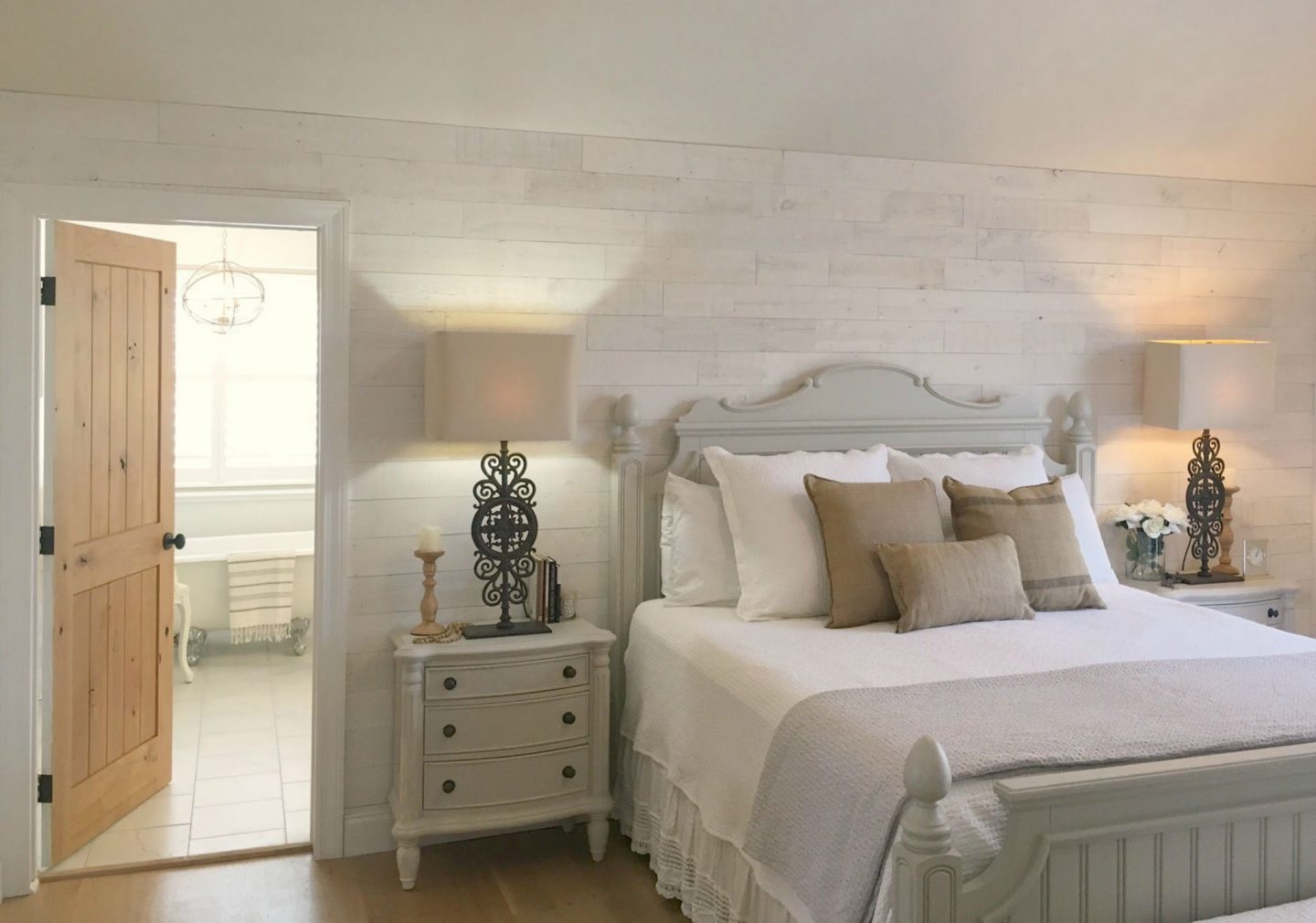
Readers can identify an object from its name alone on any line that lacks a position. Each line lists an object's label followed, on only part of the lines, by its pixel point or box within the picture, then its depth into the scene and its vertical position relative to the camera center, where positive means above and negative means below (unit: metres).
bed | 2.01 -0.64
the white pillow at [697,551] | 3.60 -0.37
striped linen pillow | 3.45 -0.29
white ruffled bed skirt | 2.74 -1.09
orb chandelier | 6.12 +0.67
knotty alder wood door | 3.45 -0.33
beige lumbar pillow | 3.20 -0.40
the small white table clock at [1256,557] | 4.46 -0.43
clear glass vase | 4.29 -0.42
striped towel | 5.85 -0.85
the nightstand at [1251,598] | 4.12 -0.55
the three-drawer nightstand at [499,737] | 3.34 -0.89
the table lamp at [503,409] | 3.35 +0.05
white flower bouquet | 4.21 -0.32
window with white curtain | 6.39 +0.15
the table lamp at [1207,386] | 4.23 +0.20
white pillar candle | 3.46 -0.33
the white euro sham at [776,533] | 3.41 -0.29
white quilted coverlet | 2.77 -0.56
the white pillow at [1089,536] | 3.90 -0.32
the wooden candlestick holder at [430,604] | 3.45 -0.52
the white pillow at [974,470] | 3.80 -0.11
